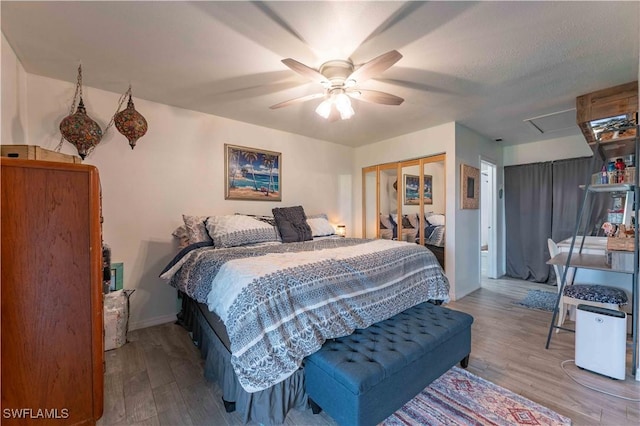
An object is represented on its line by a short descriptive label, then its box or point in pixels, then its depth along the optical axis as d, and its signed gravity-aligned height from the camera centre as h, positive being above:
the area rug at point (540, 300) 3.37 -1.23
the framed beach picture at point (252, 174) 3.53 +0.50
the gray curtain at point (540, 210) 4.18 +0.00
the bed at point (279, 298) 1.47 -0.62
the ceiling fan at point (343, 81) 1.83 +0.99
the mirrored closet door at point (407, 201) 3.91 +0.13
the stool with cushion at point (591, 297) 2.30 -0.78
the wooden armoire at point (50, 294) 1.11 -0.38
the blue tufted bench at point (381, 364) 1.33 -0.87
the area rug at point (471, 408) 1.55 -1.24
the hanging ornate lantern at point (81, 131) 2.16 +0.65
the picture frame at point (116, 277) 2.64 -0.69
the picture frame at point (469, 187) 3.76 +0.34
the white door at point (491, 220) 4.93 -0.19
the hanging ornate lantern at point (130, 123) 2.30 +0.75
